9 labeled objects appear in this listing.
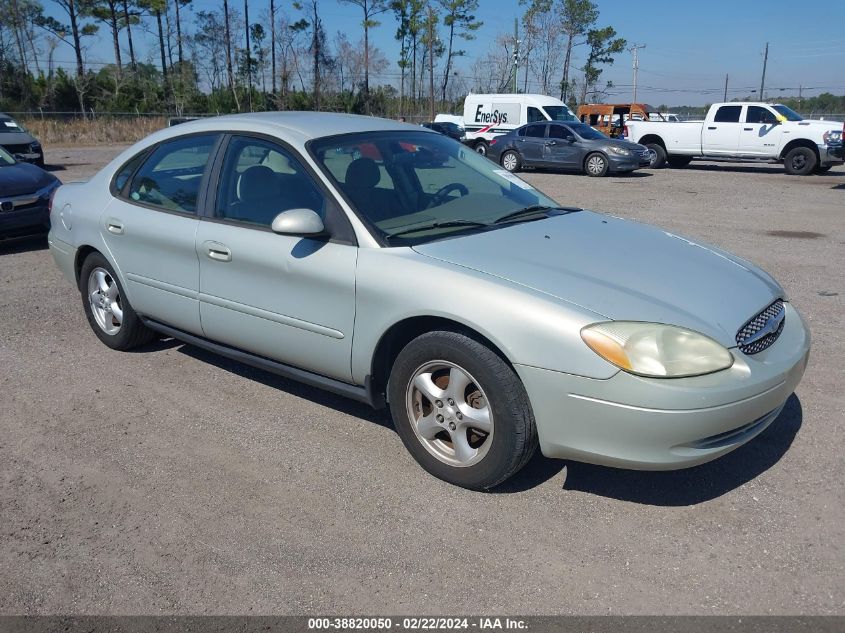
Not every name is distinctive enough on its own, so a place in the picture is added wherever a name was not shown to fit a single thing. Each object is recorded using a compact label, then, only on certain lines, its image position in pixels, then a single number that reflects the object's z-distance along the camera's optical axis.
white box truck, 24.52
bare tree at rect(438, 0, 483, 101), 56.50
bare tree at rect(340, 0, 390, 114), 56.28
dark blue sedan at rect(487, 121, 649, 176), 19.62
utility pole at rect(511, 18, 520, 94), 56.28
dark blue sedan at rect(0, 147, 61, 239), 8.41
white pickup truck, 18.86
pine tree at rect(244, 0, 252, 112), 56.06
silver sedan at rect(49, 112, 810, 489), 2.88
